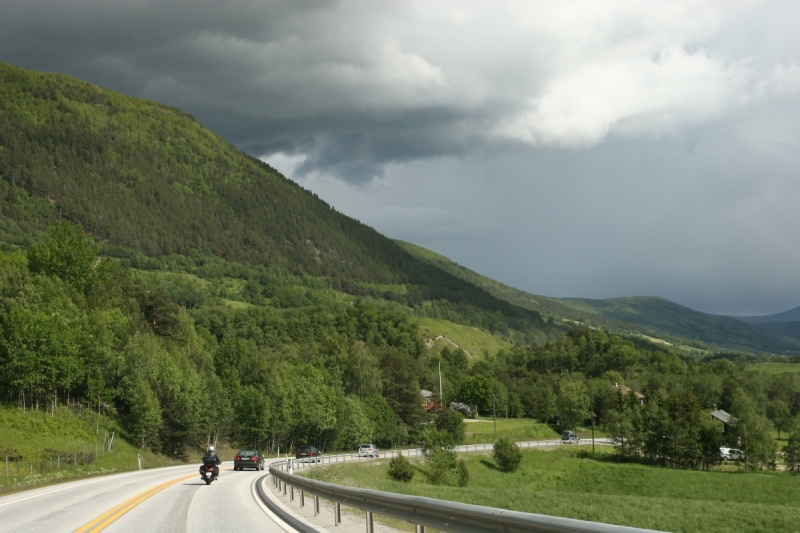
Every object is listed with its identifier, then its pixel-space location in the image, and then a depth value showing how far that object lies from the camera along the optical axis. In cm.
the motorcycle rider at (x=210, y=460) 3681
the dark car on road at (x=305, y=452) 7386
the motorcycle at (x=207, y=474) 3653
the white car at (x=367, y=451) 8119
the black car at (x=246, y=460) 5369
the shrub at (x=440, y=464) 7456
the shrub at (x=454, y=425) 11488
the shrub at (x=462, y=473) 7731
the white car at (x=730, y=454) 10156
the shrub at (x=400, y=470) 6781
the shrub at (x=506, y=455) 9131
